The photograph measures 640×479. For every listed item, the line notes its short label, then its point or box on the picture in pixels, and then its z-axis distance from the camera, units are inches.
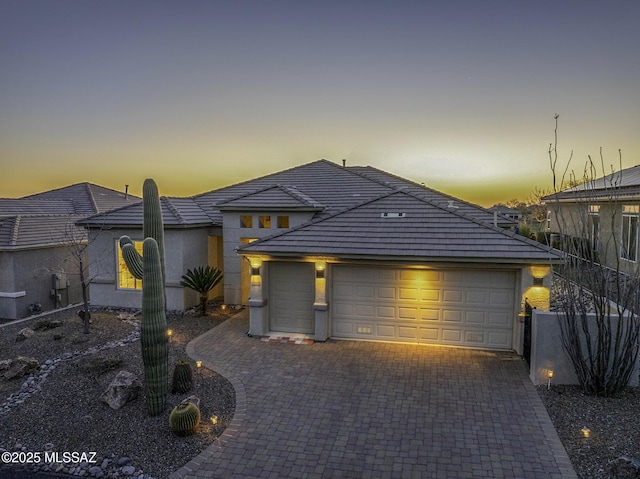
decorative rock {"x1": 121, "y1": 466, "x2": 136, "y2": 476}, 205.6
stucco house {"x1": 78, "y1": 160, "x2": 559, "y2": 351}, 390.6
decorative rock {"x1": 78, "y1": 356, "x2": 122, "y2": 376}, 337.7
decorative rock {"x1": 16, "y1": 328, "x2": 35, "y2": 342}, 437.5
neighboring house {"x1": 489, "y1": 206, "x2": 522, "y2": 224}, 1109.6
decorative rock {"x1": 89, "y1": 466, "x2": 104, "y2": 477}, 206.9
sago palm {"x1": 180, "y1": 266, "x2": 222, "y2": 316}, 538.6
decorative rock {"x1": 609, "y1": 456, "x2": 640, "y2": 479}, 188.1
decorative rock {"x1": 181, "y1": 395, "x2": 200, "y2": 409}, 262.5
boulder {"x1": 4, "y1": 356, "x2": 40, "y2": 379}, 329.7
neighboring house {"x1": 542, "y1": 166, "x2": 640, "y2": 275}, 589.9
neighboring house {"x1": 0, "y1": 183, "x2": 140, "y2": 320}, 601.6
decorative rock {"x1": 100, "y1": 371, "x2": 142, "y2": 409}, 274.0
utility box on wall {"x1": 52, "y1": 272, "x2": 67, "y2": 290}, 666.8
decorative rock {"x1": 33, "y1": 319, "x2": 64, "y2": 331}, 478.7
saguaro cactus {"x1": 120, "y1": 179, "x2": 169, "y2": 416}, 252.7
